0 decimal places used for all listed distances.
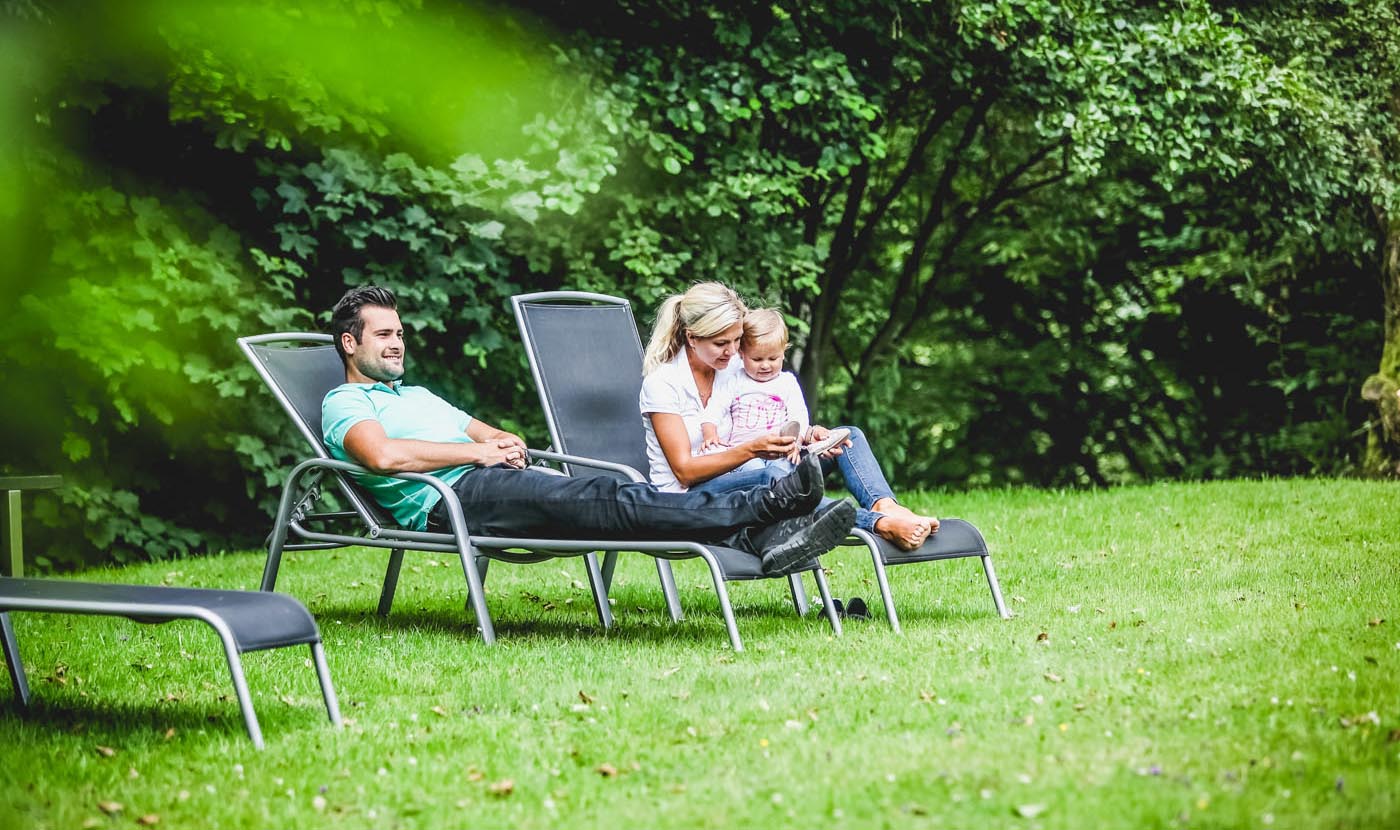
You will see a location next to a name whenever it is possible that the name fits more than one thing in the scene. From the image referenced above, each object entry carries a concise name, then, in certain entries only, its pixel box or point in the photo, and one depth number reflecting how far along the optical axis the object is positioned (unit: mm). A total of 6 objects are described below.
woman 10359
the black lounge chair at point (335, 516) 9969
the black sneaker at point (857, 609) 11156
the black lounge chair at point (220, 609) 7164
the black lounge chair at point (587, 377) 12016
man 9500
